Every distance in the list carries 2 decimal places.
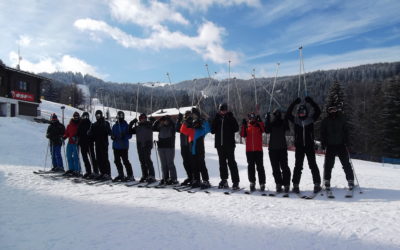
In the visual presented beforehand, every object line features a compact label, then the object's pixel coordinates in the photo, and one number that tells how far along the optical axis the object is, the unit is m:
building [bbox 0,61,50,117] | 29.95
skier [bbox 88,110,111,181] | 8.59
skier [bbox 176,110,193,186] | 7.65
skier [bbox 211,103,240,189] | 7.05
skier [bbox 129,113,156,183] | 8.26
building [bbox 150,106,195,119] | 70.47
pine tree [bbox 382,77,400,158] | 36.10
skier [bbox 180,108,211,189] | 7.36
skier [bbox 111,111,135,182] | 8.38
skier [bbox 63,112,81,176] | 9.10
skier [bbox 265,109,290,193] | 6.61
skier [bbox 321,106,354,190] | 6.41
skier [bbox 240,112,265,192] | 6.81
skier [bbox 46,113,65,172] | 10.02
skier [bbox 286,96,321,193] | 6.43
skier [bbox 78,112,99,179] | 8.84
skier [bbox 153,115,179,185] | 7.92
